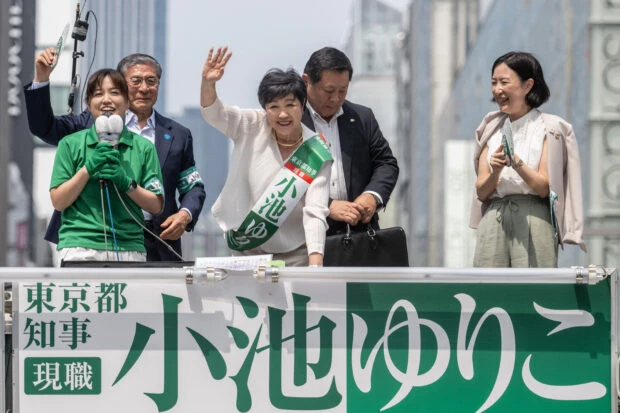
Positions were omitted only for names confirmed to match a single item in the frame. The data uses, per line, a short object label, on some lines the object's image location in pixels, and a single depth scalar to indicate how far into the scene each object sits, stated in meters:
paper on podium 10.13
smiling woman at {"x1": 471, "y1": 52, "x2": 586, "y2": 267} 12.68
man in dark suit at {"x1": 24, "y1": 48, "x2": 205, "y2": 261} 13.24
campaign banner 10.01
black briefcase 12.56
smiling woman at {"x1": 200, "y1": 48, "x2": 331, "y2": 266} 12.27
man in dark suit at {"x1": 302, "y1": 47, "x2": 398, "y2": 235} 13.34
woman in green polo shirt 11.37
